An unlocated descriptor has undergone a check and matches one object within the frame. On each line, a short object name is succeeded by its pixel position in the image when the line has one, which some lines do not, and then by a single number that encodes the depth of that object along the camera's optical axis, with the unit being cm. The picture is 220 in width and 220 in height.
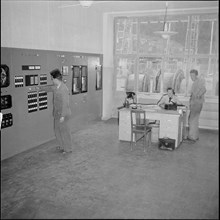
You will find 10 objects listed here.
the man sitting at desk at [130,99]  697
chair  590
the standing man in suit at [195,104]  648
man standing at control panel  543
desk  605
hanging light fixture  595
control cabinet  529
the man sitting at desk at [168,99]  665
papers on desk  646
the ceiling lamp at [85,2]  576
